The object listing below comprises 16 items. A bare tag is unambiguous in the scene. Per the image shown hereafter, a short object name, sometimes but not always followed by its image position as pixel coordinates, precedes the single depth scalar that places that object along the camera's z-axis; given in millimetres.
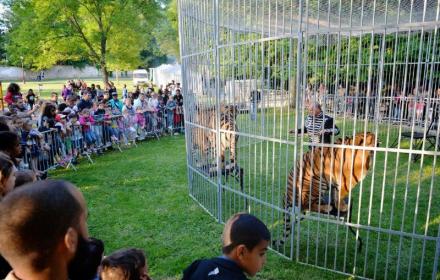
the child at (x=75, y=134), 10438
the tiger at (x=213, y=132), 6199
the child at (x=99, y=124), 11650
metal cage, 4617
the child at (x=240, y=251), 2303
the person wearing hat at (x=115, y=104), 14039
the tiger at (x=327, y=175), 4652
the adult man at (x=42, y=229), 1495
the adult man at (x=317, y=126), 5037
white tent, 37875
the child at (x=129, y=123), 13156
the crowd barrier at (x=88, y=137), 8422
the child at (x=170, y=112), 15203
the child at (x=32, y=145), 8102
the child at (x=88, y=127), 10993
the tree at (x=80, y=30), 21219
